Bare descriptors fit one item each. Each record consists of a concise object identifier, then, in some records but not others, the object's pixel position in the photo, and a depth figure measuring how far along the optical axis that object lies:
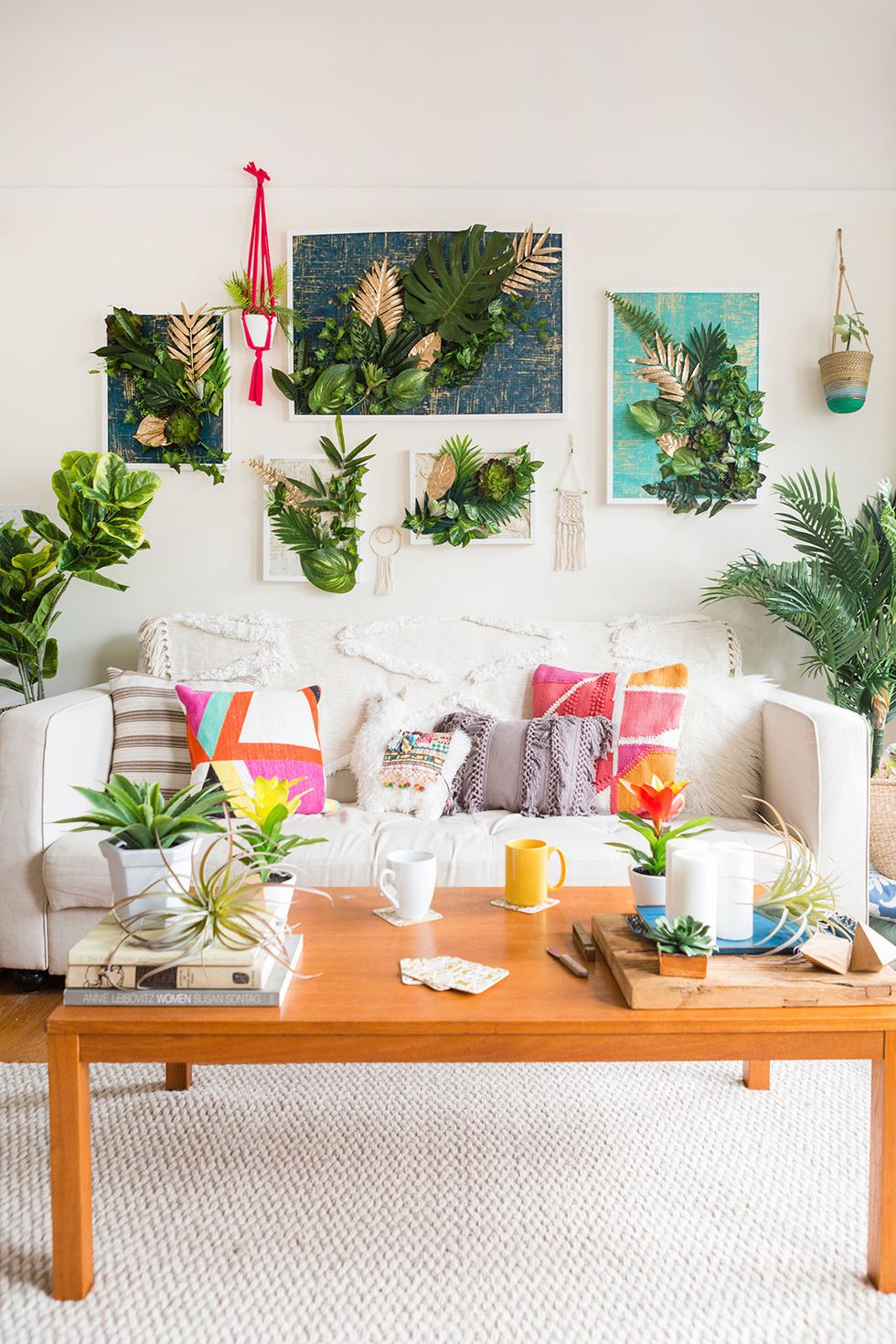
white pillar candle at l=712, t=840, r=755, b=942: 1.20
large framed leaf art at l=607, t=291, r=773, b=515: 2.88
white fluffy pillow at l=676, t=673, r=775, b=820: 2.37
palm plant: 2.47
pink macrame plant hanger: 2.88
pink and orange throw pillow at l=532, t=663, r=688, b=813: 2.33
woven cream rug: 1.11
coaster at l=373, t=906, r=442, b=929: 1.42
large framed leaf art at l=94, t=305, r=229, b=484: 2.90
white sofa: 2.02
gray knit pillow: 2.28
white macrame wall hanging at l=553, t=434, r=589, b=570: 2.94
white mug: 1.40
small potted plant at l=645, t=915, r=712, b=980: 1.12
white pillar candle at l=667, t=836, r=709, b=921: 1.17
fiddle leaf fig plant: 2.48
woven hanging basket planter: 2.80
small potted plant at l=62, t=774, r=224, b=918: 1.16
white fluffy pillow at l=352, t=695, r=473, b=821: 2.29
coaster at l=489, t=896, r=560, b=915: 1.49
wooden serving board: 1.09
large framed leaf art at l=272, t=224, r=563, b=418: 2.86
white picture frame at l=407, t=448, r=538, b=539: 2.93
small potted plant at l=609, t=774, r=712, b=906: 1.33
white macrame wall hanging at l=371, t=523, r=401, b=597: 2.96
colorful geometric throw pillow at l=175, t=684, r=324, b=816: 2.27
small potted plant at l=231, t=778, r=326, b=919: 1.25
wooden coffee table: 1.07
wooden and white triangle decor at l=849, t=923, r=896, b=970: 1.14
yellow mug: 1.50
